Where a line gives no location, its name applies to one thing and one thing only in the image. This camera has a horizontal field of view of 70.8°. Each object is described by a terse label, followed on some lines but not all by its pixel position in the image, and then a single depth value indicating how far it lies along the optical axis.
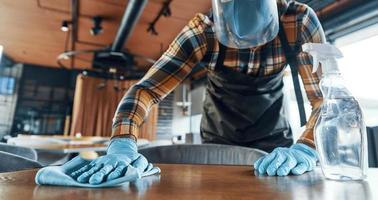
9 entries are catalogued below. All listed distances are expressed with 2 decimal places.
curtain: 6.03
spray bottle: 0.64
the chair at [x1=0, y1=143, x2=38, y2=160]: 1.49
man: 0.89
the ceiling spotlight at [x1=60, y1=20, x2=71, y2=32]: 4.04
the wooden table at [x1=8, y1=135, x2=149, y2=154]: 2.15
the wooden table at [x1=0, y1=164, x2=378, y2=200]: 0.44
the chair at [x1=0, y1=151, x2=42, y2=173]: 1.03
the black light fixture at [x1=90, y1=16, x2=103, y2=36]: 4.02
